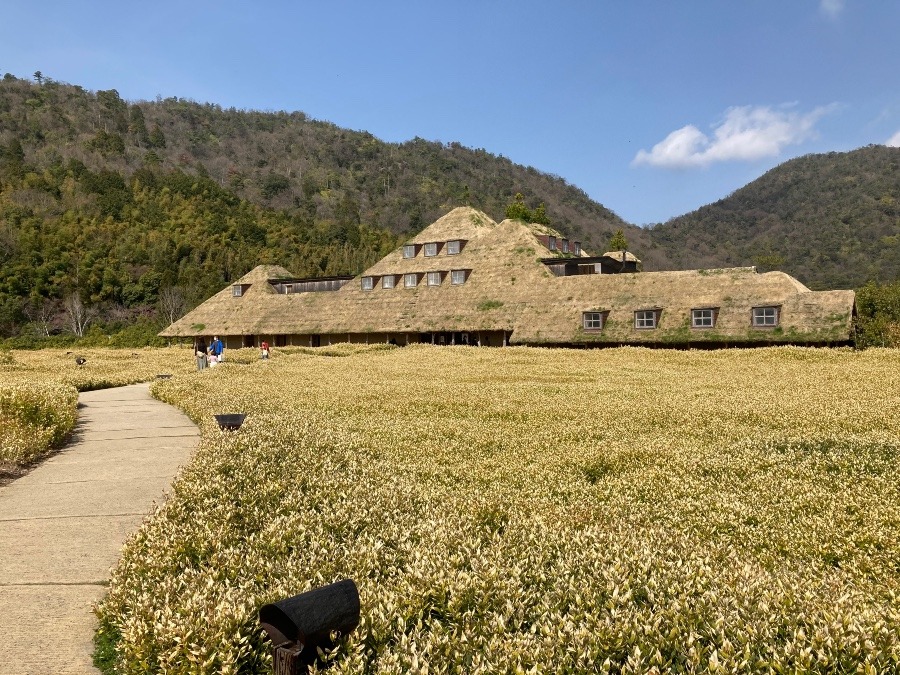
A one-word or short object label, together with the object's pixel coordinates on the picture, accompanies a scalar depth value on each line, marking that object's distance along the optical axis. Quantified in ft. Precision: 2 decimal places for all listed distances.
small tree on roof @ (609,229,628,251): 246.31
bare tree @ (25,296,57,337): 266.57
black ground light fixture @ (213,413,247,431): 35.19
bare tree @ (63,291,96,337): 261.89
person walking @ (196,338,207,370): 104.25
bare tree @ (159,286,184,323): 270.26
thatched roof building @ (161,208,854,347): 119.34
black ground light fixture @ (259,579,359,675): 11.46
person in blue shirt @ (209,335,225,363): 105.40
